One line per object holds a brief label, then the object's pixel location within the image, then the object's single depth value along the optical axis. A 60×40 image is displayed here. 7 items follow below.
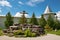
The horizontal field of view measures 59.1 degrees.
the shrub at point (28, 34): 6.94
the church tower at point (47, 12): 18.04
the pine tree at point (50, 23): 14.52
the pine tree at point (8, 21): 14.15
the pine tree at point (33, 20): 14.69
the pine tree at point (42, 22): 14.57
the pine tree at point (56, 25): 14.53
